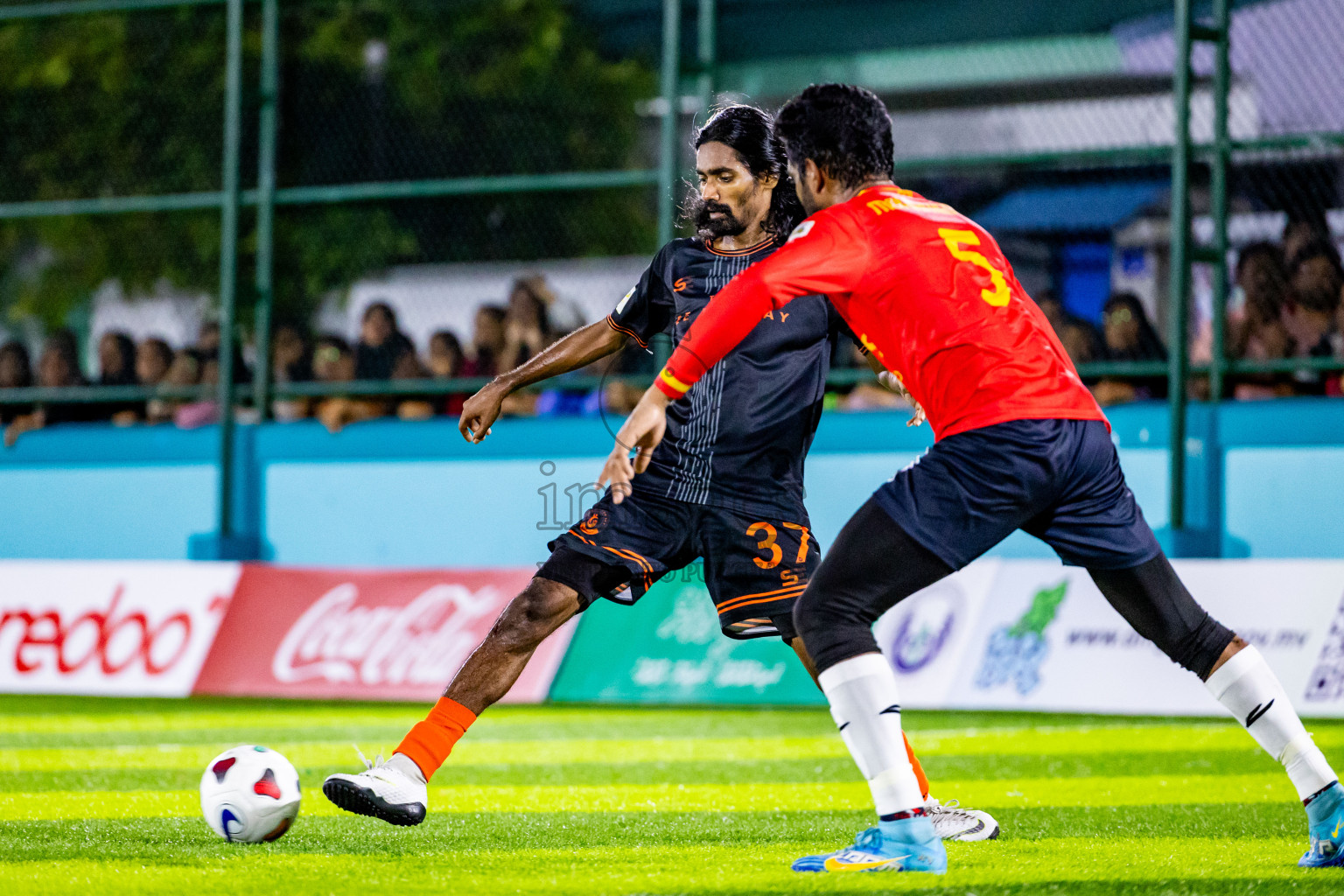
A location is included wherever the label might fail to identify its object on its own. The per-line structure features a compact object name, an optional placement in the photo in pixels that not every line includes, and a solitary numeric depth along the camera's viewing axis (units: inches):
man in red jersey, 354.0
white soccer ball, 411.2
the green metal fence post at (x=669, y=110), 988.6
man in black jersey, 437.7
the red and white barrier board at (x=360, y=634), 883.4
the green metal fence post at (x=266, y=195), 1083.3
